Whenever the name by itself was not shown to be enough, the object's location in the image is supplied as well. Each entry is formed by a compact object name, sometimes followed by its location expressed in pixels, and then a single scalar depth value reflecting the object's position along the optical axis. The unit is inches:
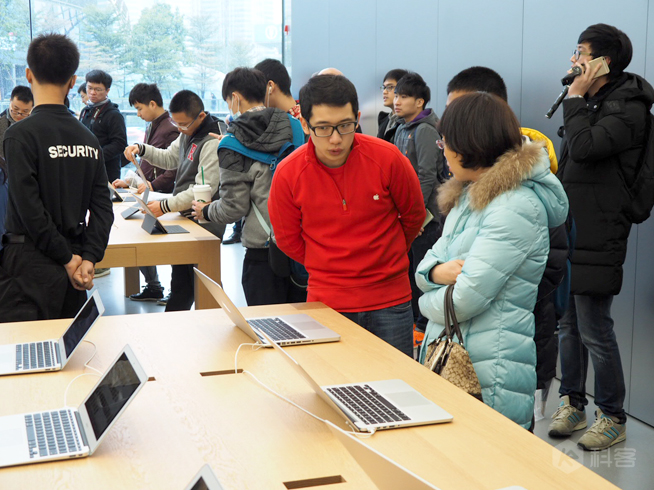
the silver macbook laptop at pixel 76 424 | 47.1
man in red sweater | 83.2
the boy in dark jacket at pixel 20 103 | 215.9
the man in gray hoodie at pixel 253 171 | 106.4
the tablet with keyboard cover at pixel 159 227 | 136.3
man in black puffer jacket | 103.6
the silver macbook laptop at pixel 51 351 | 64.8
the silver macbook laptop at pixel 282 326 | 72.2
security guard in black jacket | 91.1
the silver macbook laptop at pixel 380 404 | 51.5
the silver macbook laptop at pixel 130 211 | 159.2
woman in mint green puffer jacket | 65.6
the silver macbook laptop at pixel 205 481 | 34.9
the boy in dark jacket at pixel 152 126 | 193.5
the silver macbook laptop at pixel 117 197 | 193.0
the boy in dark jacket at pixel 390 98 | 178.2
